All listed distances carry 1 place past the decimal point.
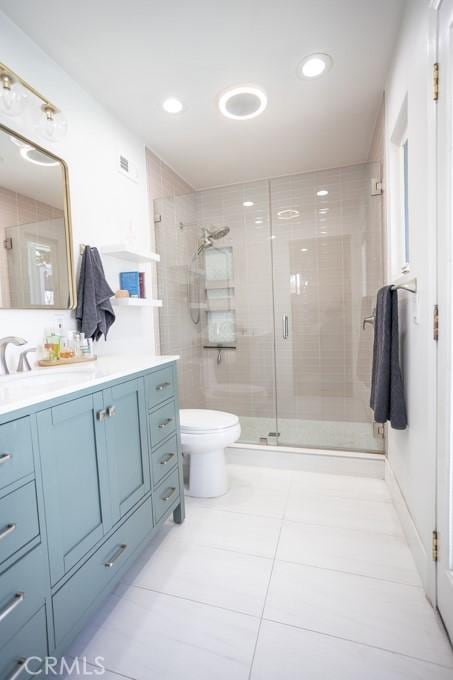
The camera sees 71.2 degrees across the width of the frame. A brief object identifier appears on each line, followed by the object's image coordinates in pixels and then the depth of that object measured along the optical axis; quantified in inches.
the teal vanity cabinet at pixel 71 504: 31.3
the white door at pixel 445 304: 38.8
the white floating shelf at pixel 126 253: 74.2
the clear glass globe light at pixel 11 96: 53.1
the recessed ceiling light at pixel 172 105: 77.7
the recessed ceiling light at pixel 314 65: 66.6
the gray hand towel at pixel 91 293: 68.7
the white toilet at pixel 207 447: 75.0
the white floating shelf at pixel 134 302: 76.6
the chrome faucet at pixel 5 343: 51.9
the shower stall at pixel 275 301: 107.7
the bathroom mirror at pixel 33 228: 54.6
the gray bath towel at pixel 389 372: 60.7
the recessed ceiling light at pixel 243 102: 75.9
